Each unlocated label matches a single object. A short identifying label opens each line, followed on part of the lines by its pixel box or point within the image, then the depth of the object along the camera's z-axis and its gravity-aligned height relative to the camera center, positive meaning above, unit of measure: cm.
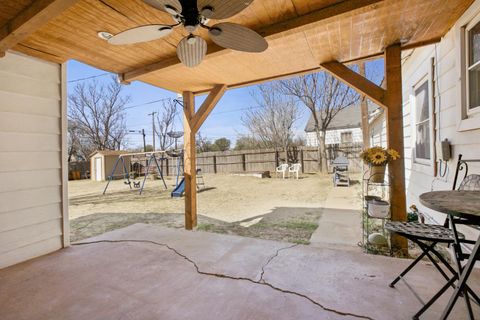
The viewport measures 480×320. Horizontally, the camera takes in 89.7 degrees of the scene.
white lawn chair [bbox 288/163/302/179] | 968 -49
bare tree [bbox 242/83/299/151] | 1204 +219
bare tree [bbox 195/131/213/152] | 1791 +116
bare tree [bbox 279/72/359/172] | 1019 +256
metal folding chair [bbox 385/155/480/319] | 132 -47
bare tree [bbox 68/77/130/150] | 1741 +373
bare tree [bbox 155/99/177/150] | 1923 +292
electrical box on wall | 228 +4
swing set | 1279 -57
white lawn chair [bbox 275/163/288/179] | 996 -51
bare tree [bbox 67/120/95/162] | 1708 +129
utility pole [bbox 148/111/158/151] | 1949 +321
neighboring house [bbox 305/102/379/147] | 1490 +177
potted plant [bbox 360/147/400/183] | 229 -3
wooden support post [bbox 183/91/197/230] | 353 -7
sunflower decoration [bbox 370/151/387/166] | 230 -2
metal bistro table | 106 -25
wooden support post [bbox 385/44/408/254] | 231 +20
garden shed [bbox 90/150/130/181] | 1256 -15
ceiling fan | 133 +82
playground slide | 704 -93
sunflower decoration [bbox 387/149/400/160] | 227 +1
